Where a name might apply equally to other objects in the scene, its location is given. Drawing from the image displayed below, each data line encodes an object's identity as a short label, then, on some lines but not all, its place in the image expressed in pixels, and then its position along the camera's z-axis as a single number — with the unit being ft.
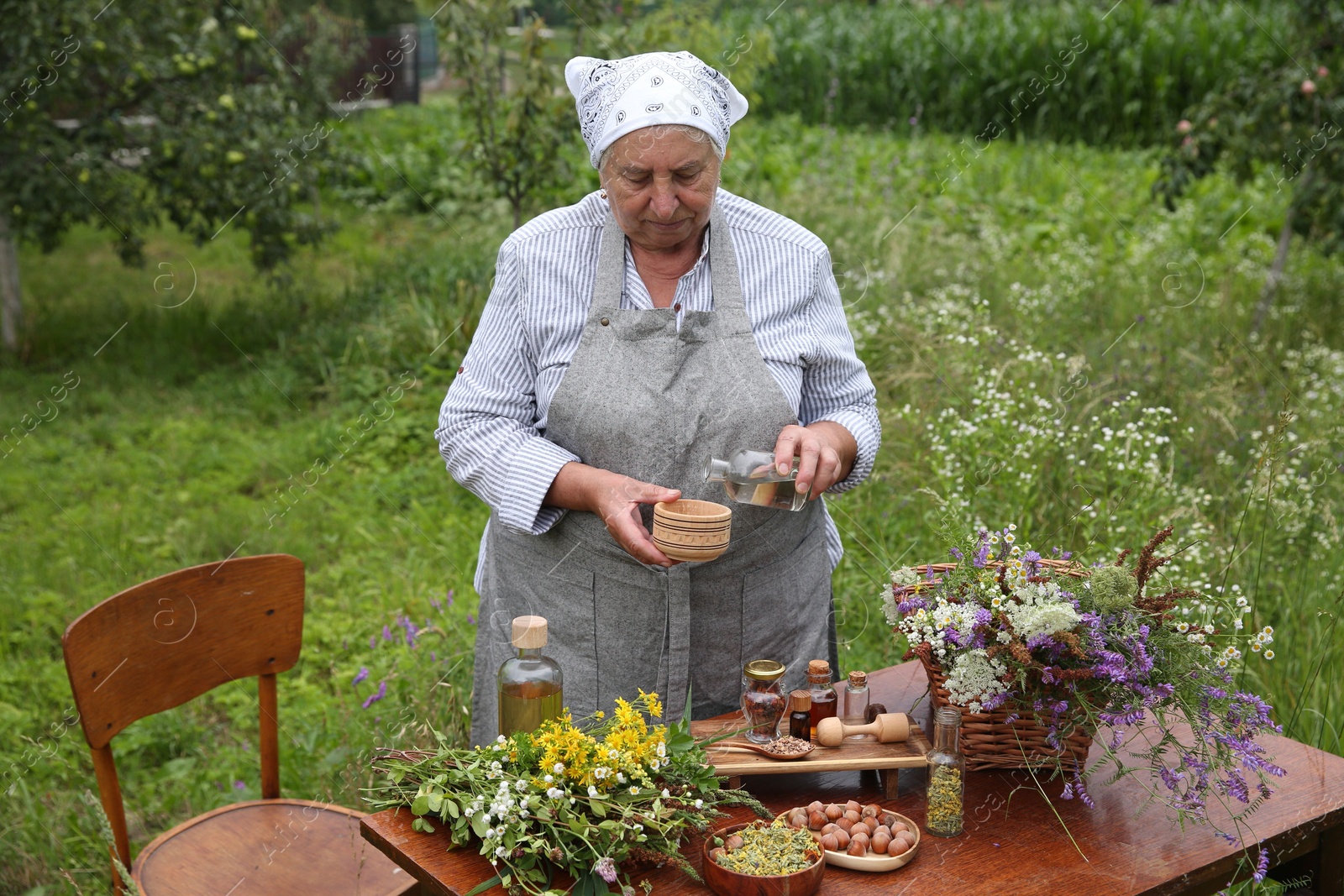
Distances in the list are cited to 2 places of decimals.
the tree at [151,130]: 22.25
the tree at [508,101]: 19.90
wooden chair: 8.43
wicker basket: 6.81
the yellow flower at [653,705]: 6.45
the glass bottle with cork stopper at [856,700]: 7.40
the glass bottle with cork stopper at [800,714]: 7.15
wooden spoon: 6.88
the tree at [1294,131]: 20.83
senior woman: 7.59
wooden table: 6.12
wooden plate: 6.11
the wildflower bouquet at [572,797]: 5.92
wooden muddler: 7.00
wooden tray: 6.79
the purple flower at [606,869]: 5.75
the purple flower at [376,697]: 11.51
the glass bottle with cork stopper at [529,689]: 6.81
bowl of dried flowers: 5.81
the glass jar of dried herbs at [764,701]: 7.06
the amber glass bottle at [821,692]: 7.18
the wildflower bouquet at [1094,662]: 6.36
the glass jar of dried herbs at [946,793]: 6.51
